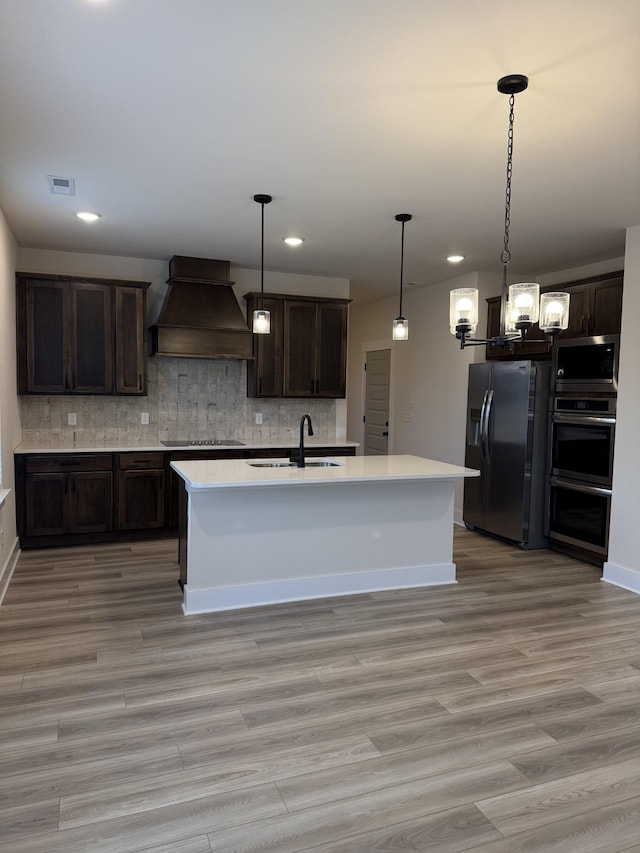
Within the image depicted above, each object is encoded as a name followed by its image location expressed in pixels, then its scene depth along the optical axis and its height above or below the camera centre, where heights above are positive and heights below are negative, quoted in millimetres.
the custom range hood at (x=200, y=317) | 5332 +640
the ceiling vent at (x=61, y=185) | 3545 +1240
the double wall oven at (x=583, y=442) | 4621 -421
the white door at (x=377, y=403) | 7906 -207
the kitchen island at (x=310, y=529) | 3686 -974
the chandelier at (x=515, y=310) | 2635 +392
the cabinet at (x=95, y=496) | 4887 -990
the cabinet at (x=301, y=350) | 5879 +388
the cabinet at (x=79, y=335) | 5051 +429
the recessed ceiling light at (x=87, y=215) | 4191 +1233
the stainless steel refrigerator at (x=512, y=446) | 5238 -518
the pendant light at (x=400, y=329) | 4031 +423
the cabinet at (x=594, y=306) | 4664 +729
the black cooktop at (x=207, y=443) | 5555 -564
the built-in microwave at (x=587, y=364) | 4570 +237
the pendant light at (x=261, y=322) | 4109 +463
